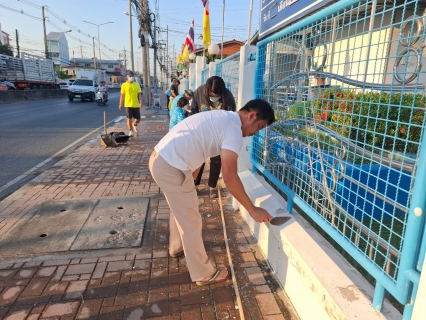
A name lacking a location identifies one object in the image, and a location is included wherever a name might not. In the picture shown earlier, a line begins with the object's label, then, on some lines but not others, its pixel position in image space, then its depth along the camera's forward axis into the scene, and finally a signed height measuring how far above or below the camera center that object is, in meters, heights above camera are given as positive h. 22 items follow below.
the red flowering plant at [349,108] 1.90 -0.12
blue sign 2.20 +0.65
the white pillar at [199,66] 8.99 +0.63
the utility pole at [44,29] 37.73 +6.63
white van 22.00 -0.39
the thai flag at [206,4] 7.14 +1.92
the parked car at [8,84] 23.33 -0.18
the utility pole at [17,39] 42.34 +5.85
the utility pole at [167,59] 52.57 +5.10
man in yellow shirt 8.50 -0.38
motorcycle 19.86 -0.95
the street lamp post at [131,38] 18.96 +3.07
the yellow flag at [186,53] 11.99 +1.33
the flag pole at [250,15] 3.48 +0.84
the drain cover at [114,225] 2.96 -1.50
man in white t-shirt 2.04 -0.48
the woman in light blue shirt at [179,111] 4.18 -0.34
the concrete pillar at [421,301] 1.17 -0.80
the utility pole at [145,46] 18.25 +2.35
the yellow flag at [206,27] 7.15 +1.44
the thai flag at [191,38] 10.69 +1.71
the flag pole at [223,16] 6.85 +1.60
